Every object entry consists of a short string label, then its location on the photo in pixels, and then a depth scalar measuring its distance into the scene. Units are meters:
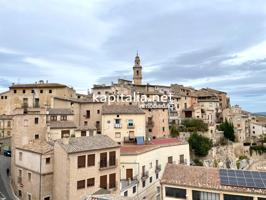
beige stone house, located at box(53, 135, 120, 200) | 19.59
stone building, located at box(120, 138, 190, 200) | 24.07
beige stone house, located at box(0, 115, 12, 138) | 40.34
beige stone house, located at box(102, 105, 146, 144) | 31.41
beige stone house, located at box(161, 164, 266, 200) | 16.49
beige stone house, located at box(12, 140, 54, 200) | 20.98
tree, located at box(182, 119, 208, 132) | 41.85
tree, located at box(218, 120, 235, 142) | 49.33
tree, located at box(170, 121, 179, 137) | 40.03
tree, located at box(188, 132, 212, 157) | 37.72
